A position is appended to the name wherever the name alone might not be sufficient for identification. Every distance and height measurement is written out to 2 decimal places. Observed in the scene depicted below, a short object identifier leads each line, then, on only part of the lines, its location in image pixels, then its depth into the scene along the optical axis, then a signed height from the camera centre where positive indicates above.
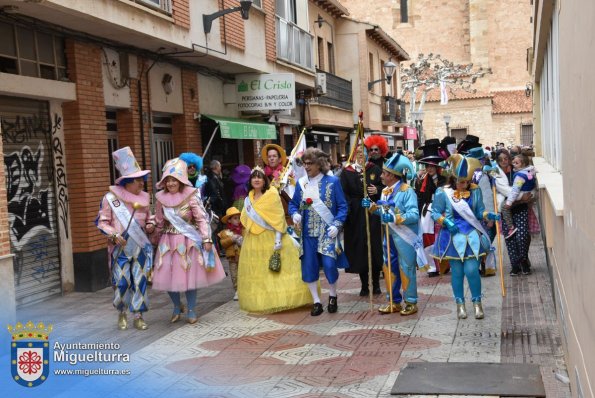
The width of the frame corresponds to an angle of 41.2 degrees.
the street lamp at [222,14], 13.65 +2.37
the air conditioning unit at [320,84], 22.07 +1.71
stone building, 56.25 +6.90
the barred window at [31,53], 9.83 +1.39
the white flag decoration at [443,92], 43.67 +2.61
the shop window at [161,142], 14.04 +0.21
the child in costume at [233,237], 9.87 -1.08
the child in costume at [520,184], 11.08 -0.69
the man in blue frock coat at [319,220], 8.75 -0.83
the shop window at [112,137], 12.55 +0.31
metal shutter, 9.92 -0.48
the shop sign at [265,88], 17.12 +1.27
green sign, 15.27 +0.42
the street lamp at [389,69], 28.48 +2.64
